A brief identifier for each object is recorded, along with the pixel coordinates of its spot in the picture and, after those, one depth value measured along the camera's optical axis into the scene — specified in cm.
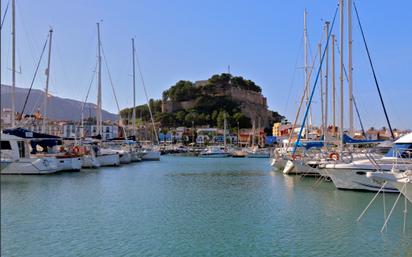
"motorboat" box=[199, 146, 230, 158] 9362
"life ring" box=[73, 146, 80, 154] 4038
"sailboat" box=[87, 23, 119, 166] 4594
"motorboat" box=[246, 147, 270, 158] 9078
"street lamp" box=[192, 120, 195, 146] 14069
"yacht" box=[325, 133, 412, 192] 2267
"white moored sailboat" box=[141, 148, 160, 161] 6336
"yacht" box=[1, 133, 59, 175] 3061
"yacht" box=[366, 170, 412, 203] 1439
